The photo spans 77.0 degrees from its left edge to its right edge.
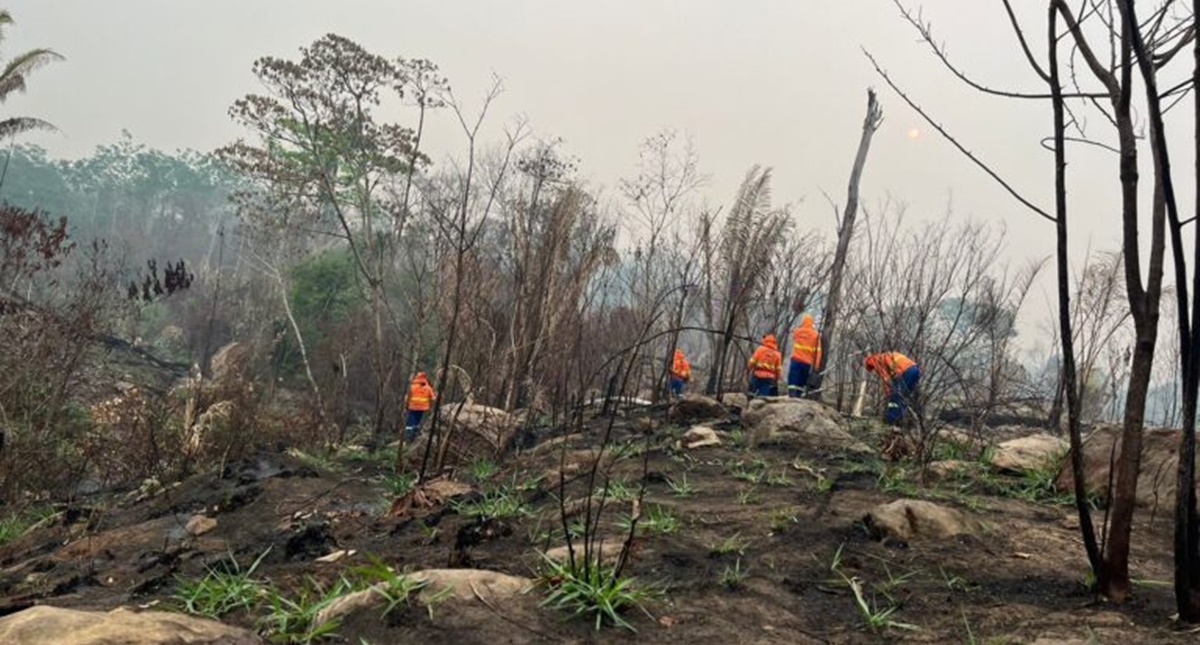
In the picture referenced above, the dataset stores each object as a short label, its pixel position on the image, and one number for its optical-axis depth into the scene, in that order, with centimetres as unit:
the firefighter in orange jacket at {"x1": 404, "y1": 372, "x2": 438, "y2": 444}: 1129
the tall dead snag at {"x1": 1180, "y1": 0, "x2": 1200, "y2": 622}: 236
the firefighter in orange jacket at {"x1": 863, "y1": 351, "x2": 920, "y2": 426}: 634
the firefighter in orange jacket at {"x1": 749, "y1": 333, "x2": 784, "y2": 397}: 1113
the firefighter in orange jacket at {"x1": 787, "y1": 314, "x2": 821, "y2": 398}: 1079
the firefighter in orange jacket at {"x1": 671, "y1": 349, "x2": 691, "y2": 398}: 1344
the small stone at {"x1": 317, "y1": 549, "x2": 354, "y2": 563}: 365
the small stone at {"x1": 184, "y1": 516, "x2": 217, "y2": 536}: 543
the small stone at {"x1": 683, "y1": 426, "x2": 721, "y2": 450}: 686
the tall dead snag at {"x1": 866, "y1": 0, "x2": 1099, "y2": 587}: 268
